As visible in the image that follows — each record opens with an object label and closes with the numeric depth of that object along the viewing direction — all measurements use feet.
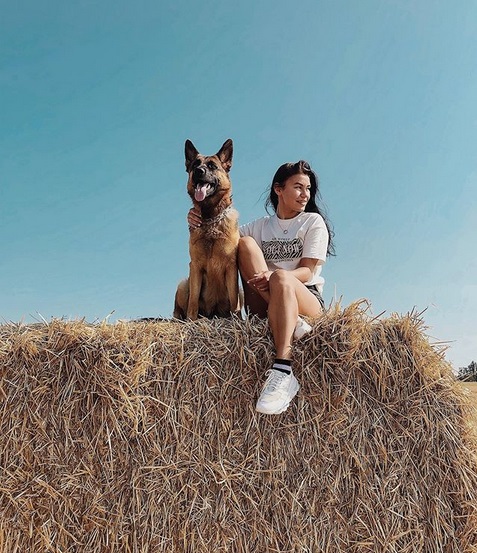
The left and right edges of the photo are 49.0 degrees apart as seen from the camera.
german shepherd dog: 10.62
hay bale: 7.77
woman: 7.96
